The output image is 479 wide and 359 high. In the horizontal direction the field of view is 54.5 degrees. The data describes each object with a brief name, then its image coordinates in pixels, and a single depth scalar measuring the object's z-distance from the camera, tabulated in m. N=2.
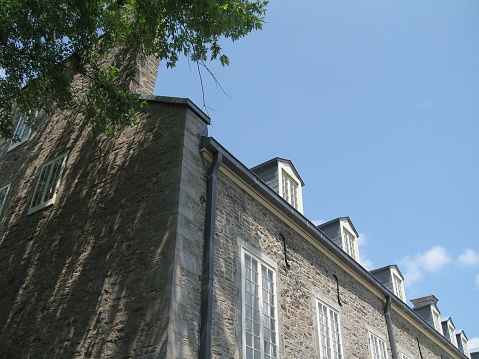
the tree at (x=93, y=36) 8.16
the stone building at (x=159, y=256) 7.06
